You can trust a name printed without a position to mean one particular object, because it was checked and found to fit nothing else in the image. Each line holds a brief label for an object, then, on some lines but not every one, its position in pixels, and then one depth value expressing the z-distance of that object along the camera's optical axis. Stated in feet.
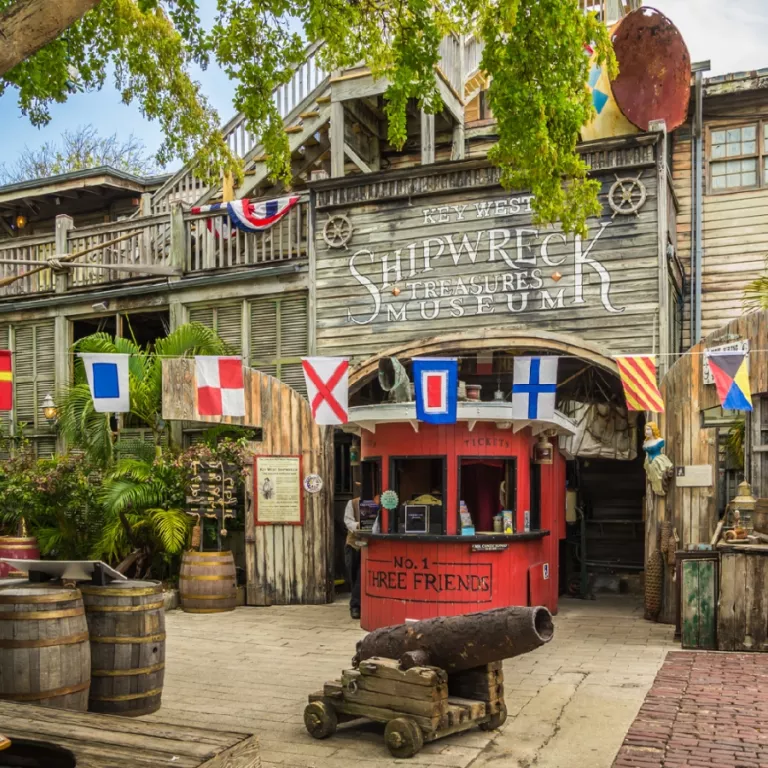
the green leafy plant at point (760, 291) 42.16
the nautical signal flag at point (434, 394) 35.14
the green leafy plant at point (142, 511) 46.19
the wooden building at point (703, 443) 37.86
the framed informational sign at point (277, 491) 46.83
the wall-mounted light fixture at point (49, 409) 58.75
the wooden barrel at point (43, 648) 19.65
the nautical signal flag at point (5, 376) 40.27
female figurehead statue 40.27
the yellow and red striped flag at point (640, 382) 38.37
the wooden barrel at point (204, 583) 43.60
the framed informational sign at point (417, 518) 36.29
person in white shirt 42.06
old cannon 21.16
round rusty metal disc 48.67
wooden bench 13.65
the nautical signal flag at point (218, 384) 42.86
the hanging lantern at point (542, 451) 40.73
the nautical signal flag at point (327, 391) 40.37
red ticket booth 35.55
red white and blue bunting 51.62
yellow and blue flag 36.81
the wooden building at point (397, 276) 43.93
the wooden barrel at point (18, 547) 49.49
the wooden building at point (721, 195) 50.90
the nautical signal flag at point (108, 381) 41.75
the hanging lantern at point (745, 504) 36.11
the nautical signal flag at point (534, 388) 36.81
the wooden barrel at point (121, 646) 22.18
